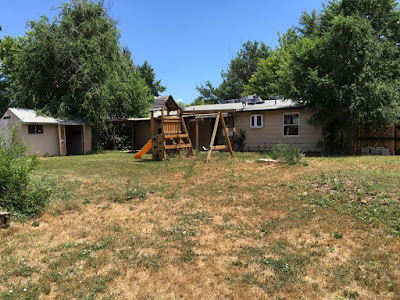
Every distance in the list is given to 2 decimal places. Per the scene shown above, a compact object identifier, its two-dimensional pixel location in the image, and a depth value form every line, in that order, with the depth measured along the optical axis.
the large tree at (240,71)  41.09
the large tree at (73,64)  18.30
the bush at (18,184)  4.79
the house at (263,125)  16.02
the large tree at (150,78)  39.66
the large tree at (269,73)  31.22
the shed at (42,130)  16.17
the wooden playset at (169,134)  12.70
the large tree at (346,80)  12.69
